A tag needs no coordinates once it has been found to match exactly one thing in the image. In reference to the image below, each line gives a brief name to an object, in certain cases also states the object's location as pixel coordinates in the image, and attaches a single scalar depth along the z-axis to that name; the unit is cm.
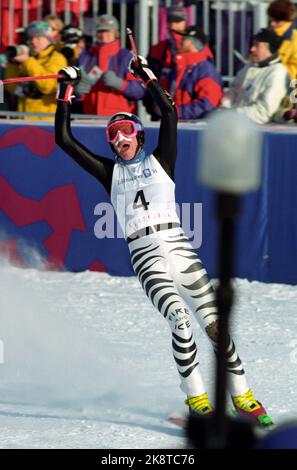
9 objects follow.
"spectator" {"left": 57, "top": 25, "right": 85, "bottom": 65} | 2042
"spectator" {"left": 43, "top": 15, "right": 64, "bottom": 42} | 2105
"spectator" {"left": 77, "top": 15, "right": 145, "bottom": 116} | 1942
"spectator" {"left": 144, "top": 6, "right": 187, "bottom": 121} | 1944
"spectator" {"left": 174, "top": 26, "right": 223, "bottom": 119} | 1894
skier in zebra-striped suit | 1084
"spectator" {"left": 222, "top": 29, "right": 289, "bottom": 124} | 1808
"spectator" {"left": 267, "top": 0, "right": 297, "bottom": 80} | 1859
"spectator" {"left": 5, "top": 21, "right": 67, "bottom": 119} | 2008
